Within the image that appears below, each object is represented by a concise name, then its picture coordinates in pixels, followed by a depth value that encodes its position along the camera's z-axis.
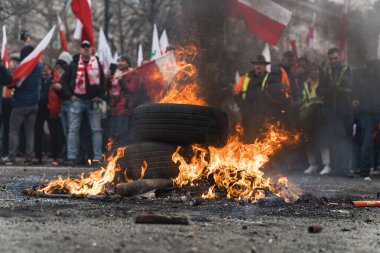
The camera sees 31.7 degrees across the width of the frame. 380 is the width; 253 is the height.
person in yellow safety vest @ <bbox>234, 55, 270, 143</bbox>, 12.07
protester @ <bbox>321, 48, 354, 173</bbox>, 12.08
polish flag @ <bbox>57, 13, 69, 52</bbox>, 15.79
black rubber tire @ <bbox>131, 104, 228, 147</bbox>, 7.88
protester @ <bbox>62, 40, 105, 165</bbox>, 12.55
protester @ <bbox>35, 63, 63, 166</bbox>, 13.27
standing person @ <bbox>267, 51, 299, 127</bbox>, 12.16
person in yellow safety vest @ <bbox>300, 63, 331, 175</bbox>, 12.52
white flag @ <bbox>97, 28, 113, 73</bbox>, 16.33
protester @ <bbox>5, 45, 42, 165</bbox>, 12.66
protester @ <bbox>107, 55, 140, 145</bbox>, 12.98
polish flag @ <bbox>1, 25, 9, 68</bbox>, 16.55
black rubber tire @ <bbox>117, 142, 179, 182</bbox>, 7.59
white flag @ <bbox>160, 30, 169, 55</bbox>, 18.47
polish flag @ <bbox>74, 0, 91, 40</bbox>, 14.52
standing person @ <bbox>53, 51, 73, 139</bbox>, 12.75
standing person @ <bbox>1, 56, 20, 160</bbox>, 14.27
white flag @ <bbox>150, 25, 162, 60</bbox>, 18.19
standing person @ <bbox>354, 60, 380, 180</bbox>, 12.14
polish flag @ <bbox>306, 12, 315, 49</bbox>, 14.51
